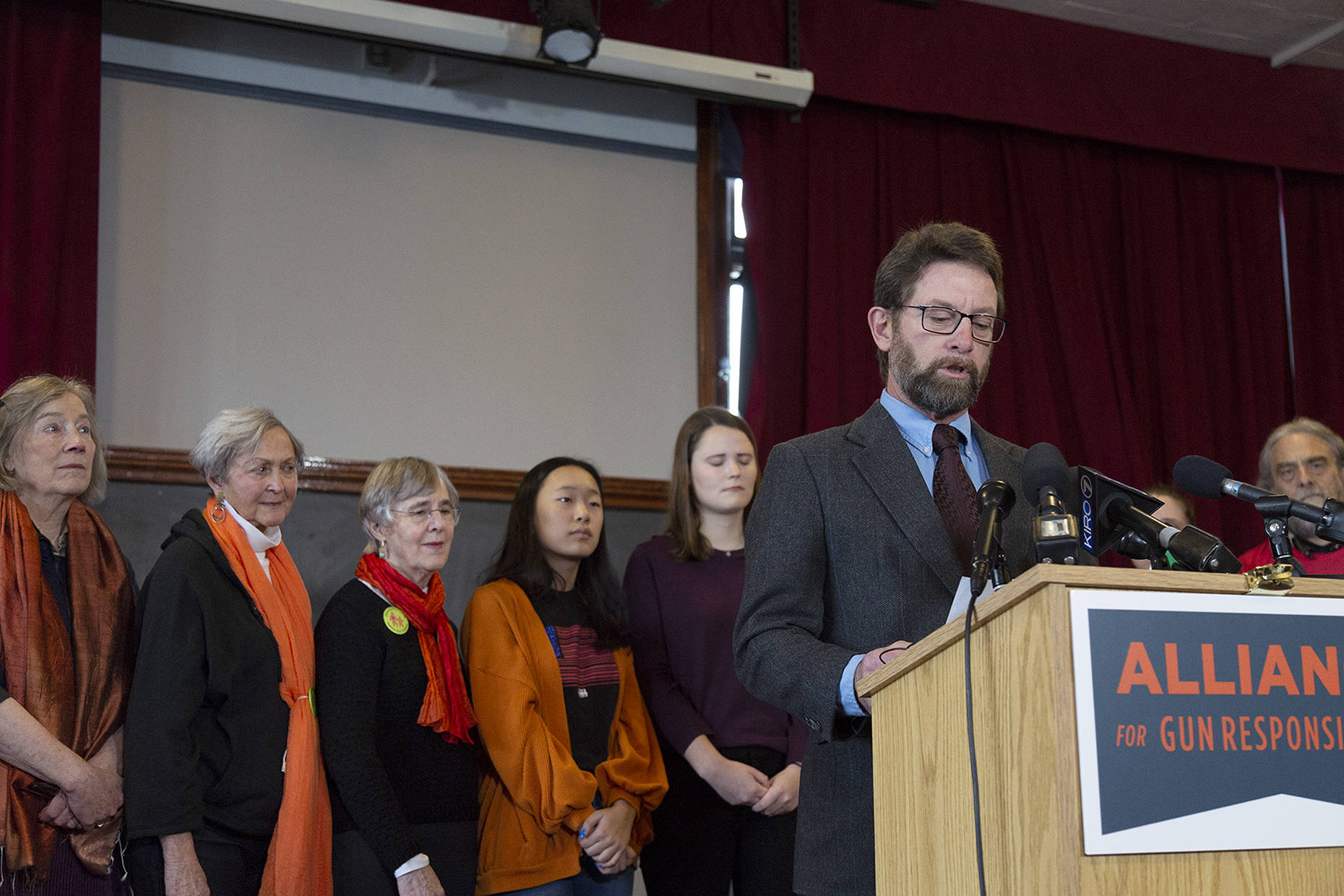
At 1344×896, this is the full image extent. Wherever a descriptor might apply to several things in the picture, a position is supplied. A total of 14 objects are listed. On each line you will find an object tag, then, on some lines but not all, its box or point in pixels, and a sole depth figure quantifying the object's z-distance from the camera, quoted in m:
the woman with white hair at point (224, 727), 2.28
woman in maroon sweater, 2.79
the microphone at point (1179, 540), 1.33
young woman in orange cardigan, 2.67
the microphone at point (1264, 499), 1.33
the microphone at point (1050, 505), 1.23
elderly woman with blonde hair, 2.30
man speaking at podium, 1.63
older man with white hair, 3.39
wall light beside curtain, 3.26
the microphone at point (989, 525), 1.23
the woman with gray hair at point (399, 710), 2.47
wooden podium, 1.08
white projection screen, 3.59
